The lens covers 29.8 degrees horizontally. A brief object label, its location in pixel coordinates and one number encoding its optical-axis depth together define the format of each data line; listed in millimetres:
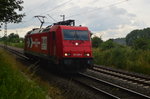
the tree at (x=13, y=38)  95175
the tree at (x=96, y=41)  40562
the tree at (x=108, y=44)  32503
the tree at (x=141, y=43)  26848
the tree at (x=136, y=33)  89994
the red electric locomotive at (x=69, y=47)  15894
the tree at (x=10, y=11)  16959
